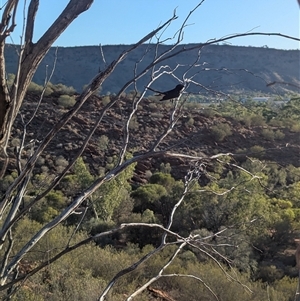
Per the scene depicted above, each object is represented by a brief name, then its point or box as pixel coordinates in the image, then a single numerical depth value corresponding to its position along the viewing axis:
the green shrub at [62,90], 29.13
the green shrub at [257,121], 30.59
